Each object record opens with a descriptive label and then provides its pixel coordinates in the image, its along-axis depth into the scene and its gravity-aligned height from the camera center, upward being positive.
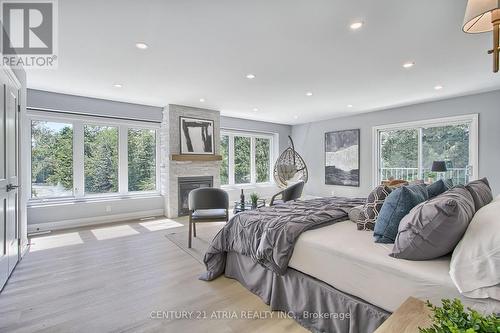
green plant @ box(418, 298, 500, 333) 0.63 -0.43
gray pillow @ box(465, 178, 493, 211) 1.87 -0.23
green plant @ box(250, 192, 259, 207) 4.04 -0.57
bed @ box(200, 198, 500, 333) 1.36 -0.70
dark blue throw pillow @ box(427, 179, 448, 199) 2.11 -0.21
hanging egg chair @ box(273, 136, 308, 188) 5.80 -0.10
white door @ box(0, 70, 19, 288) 2.30 -0.12
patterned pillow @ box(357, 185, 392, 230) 2.06 -0.37
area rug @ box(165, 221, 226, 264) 3.26 -1.14
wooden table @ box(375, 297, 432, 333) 0.94 -0.63
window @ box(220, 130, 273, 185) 6.75 +0.22
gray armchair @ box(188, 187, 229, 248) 3.57 -0.55
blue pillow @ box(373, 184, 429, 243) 1.69 -0.33
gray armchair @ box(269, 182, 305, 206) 4.33 -0.50
